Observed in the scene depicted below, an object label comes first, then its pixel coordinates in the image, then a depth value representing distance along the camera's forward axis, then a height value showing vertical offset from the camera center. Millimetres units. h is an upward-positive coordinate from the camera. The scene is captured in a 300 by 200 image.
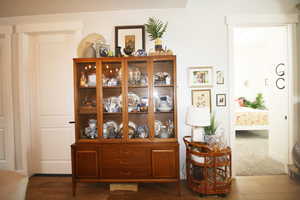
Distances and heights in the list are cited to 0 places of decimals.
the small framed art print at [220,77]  2432 +355
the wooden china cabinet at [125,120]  2004 -301
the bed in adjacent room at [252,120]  4266 -646
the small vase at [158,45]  2096 +778
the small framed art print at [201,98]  2420 +12
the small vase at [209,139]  1992 -553
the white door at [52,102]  2602 -18
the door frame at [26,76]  2477 +448
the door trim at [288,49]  2385 +752
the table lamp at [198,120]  1944 -282
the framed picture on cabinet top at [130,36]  2418 +1054
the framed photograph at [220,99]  2438 -18
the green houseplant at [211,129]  2174 -461
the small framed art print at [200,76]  2412 +372
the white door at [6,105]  2555 -58
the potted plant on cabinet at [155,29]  2104 +1064
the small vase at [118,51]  2130 +710
